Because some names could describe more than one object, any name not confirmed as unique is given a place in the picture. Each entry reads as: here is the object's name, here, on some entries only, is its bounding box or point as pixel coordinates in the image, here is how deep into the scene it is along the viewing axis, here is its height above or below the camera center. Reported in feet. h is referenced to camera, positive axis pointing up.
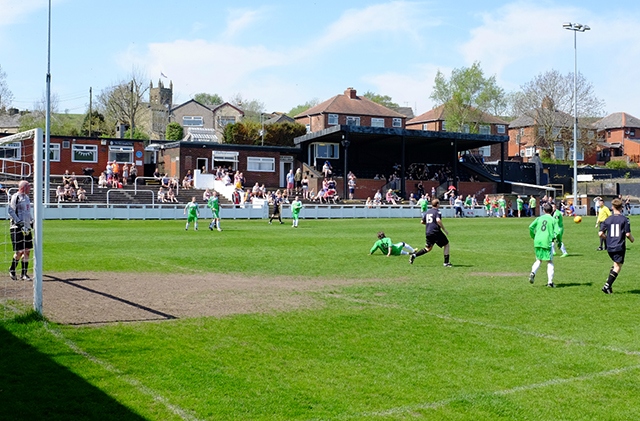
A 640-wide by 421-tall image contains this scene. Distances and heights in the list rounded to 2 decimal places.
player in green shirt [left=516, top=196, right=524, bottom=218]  178.29 -1.04
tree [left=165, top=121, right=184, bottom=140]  263.92 +25.84
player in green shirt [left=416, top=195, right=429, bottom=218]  130.93 -0.98
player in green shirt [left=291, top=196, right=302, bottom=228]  114.83 -1.73
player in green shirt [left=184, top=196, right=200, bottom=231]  102.47 -2.02
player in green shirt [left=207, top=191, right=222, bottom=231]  104.47 -1.52
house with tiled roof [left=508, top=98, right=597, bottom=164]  281.95 +27.00
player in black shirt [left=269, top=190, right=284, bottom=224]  127.95 -1.76
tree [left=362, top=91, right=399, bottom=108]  414.00 +60.07
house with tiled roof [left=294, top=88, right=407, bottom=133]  285.64 +35.74
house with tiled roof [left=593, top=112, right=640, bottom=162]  328.49 +32.04
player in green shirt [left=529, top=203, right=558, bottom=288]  44.47 -2.38
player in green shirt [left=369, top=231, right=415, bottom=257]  67.41 -4.62
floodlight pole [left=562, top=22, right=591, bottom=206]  177.99 +43.37
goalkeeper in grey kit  44.47 -1.67
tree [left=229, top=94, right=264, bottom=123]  354.13 +47.76
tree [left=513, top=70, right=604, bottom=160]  274.36 +34.19
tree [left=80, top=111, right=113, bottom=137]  276.62 +29.88
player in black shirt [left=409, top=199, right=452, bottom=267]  57.31 -2.41
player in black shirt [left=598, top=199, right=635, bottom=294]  41.96 -2.19
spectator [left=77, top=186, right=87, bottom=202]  136.87 +0.82
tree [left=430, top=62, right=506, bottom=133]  299.38 +45.77
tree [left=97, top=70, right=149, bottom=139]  284.00 +40.49
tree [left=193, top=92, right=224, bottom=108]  456.04 +67.54
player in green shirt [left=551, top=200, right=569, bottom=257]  58.03 -2.39
